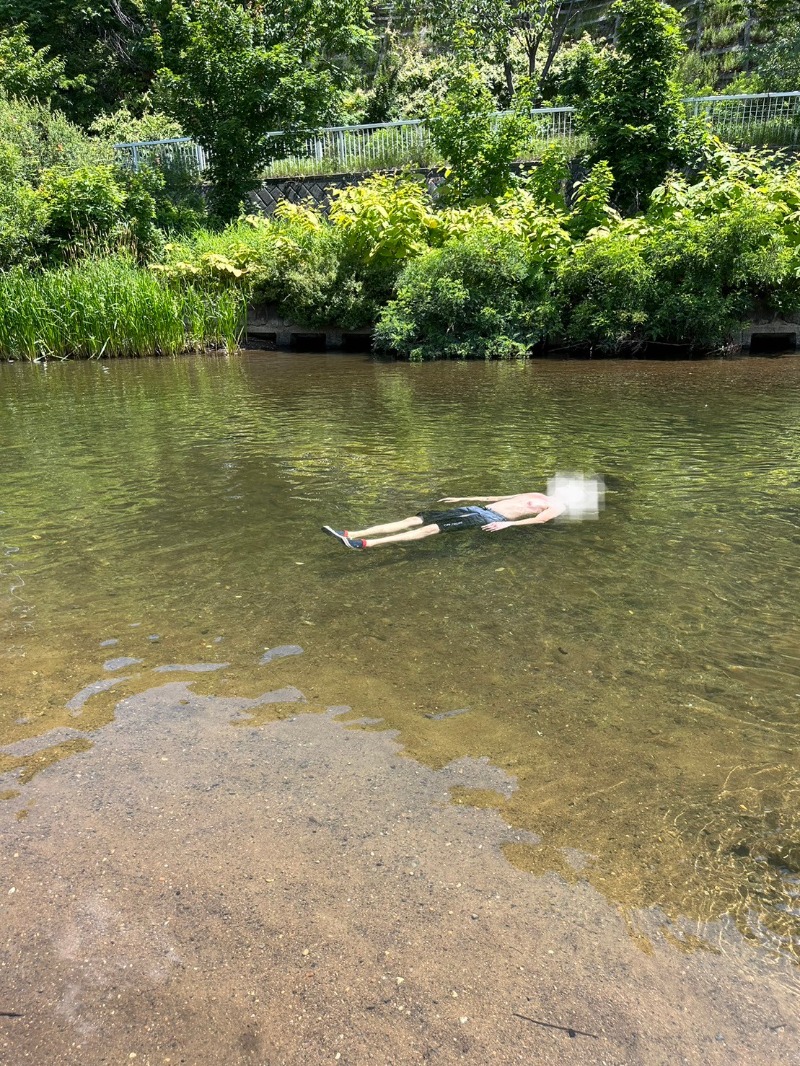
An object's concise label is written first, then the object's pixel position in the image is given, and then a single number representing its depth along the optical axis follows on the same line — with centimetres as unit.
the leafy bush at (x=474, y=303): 1338
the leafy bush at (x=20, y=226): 1585
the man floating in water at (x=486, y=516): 491
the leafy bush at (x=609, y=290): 1281
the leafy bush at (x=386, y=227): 1459
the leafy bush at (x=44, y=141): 1933
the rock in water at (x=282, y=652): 356
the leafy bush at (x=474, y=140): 1673
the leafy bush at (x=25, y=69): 2423
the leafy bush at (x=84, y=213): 1655
